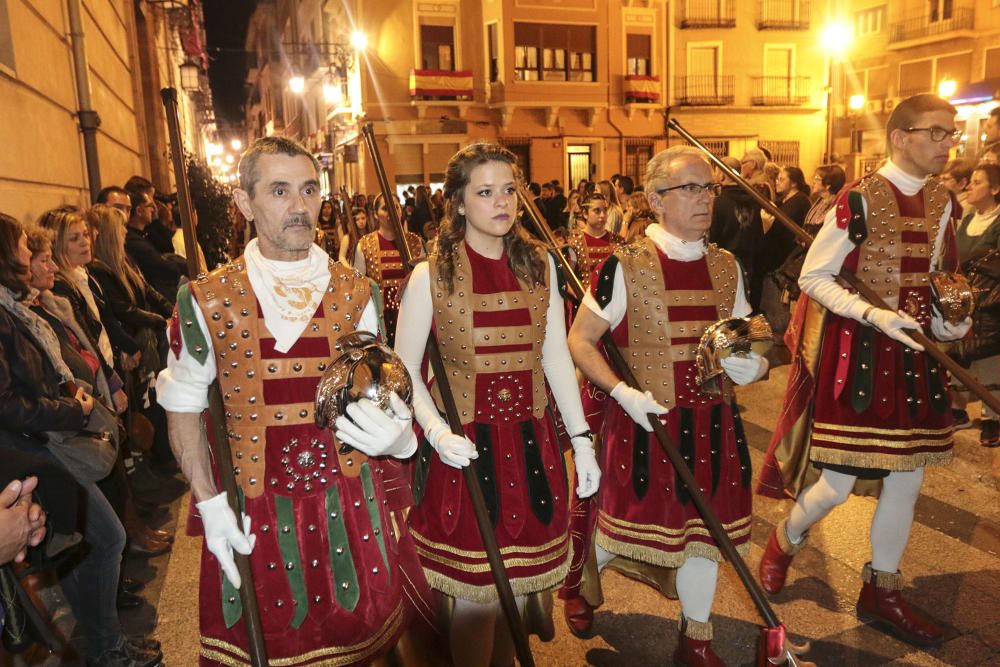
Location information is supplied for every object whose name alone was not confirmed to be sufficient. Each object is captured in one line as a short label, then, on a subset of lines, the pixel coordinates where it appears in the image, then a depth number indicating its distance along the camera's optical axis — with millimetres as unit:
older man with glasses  3115
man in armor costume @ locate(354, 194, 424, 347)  7004
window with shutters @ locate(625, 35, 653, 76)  27484
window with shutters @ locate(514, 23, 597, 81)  26016
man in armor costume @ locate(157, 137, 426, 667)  2154
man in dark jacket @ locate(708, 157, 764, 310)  8562
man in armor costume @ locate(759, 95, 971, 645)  3508
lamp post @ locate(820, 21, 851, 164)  21859
